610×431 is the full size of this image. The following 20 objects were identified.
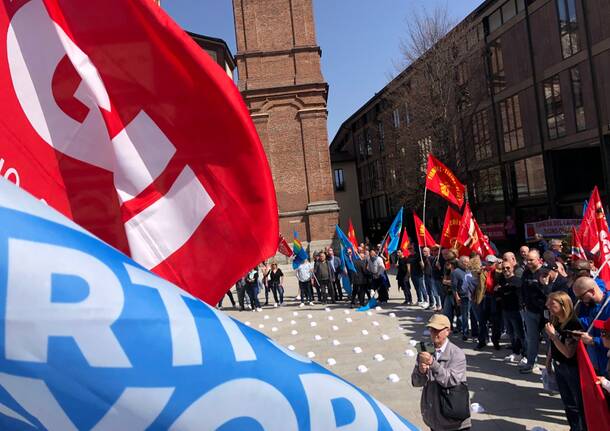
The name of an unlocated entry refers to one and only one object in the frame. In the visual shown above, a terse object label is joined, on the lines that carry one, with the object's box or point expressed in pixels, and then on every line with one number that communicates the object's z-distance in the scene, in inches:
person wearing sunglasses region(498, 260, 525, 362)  312.0
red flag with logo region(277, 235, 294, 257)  746.1
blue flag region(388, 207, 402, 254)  635.5
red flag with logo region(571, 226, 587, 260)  327.2
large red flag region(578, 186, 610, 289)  283.4
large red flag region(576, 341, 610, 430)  167.5
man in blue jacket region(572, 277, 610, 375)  187.0
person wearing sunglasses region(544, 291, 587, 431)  192.4
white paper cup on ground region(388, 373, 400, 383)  292.0
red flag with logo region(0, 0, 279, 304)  108.7
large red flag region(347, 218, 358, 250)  642.3
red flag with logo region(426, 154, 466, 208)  473.1
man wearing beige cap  158.1
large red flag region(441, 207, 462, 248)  460.4
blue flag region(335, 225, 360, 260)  598.2
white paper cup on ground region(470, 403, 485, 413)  241.1
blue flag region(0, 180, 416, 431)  57.3
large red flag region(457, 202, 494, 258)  416.8
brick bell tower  1176.2
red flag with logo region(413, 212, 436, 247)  538.3
